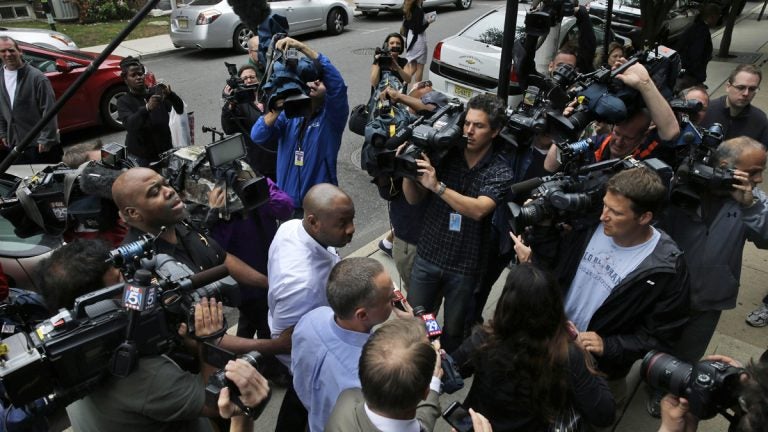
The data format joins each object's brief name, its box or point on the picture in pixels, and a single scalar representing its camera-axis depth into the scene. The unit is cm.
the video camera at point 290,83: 370
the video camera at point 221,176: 304
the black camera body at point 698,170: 282
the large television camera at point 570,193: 266
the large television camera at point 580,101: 307
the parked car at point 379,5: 1630
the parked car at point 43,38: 849
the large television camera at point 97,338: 183
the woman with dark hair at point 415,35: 881
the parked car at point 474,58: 698
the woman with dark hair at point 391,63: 523
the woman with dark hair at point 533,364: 206
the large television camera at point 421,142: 300
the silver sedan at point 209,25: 1163
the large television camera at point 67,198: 311
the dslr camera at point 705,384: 188
